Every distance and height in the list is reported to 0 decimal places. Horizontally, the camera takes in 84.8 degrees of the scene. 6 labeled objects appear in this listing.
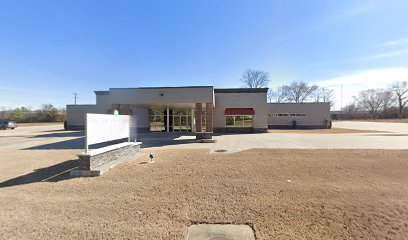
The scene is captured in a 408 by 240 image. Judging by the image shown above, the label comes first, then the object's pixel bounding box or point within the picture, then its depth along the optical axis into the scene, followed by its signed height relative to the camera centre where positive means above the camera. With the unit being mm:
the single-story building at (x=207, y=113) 25609 +660
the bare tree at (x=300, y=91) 71312 +8521
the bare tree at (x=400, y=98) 83312 +7294
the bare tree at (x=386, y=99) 88688 +7339
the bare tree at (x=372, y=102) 91488 +6358
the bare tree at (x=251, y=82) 62212 +10079
